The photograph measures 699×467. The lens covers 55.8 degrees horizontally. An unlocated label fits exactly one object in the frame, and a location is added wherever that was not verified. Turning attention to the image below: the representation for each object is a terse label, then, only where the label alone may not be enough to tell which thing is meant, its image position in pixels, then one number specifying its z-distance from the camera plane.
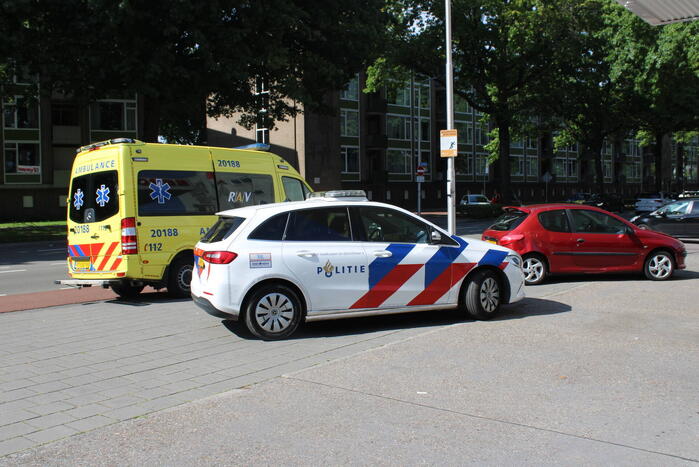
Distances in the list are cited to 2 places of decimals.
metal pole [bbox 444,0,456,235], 15.84
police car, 7.31
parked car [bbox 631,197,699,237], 20.20
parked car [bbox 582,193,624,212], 44.81
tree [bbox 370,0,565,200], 32.75
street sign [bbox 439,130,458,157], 15.35
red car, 11.39
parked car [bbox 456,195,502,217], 38.28
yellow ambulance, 10.01
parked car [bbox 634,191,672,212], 38.28
